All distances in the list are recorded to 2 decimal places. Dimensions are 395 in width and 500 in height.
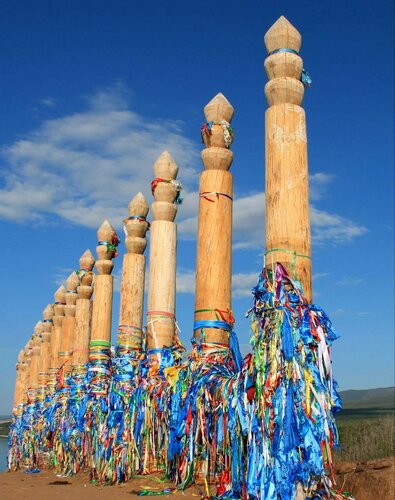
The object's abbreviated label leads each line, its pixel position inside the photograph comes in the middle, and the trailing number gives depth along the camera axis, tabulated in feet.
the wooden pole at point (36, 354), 58.85
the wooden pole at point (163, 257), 24.67
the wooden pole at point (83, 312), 36.22
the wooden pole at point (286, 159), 16.15
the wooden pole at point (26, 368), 67.38
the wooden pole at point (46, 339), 53.47
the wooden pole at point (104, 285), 31.71
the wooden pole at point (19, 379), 70.02
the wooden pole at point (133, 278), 27.73
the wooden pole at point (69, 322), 42.53
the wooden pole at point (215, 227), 20.75
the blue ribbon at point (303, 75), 18.12
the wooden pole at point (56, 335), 45.55
